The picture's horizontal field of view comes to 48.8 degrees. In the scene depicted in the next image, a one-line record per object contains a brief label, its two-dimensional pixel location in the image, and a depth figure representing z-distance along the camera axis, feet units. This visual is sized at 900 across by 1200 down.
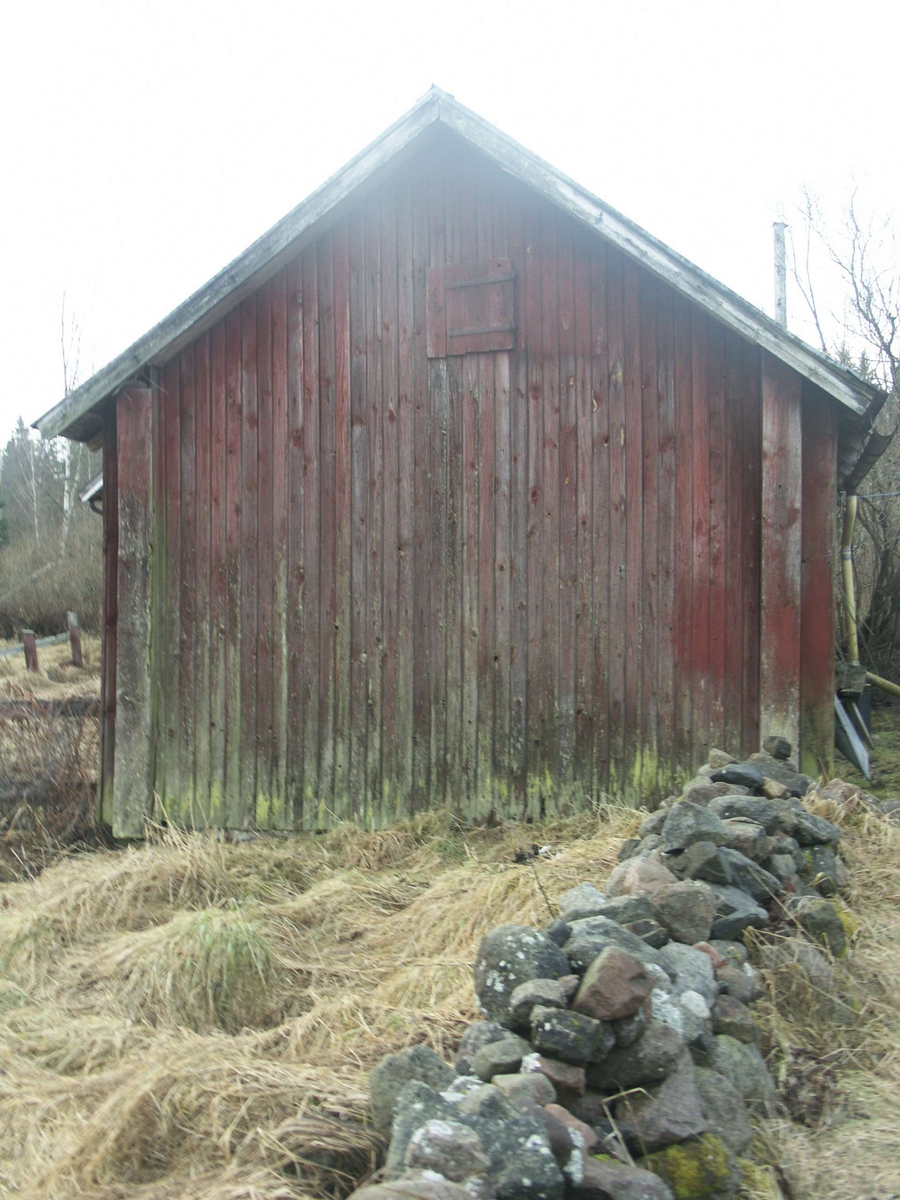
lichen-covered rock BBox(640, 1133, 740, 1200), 7.87
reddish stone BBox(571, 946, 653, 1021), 8.45
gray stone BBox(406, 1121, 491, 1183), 6.57
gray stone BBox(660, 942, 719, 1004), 9.94
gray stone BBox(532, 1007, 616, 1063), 8.14
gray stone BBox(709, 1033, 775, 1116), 9.52
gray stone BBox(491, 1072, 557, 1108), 7.54
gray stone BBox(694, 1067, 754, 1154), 8.70
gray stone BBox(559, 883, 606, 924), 10.85
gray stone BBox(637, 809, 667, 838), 14.69
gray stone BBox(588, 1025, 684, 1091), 8.42
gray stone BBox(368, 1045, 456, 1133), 7.93
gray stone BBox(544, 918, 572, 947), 9.89
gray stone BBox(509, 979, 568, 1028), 8.55
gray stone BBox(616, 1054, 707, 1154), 8.11
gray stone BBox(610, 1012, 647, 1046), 8.49
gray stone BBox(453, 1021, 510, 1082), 8.51
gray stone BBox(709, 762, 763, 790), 16.06
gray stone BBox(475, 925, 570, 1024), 9.03
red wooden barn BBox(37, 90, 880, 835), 20.06
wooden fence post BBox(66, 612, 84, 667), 61.67
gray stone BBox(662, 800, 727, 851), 13.11
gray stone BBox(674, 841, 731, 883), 12.42
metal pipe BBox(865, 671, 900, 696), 33.01
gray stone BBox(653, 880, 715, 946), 11.05
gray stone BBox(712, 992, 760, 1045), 10.08
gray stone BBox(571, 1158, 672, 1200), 7.01
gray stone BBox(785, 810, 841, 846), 14.78
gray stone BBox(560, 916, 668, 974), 9.28
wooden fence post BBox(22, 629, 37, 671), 57.16
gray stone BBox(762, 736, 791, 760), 18.85
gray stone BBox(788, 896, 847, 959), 12.54
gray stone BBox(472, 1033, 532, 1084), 8.09
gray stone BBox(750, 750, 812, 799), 17.16
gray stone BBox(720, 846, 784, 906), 12.70
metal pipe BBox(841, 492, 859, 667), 30.37
